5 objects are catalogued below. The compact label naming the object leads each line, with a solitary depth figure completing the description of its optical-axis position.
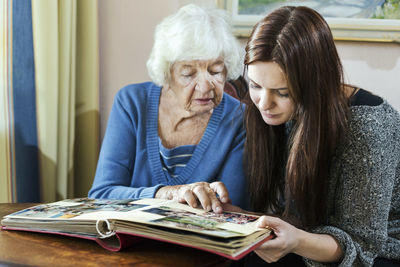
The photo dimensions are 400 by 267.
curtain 1.58
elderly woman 1.44
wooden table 0.84
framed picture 1.80
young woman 1.03
